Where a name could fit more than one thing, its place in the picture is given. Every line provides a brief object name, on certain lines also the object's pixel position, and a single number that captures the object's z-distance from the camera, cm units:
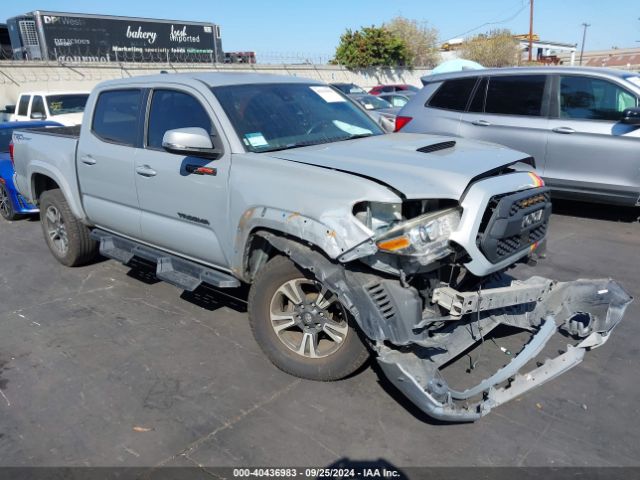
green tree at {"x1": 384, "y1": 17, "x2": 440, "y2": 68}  5259
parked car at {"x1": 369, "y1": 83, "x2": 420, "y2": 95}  2723
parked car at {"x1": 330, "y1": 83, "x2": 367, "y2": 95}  2117
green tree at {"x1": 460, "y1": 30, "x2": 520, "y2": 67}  5319
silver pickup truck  299
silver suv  649
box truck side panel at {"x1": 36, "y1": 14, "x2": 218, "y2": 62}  2916
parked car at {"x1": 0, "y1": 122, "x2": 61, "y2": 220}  798
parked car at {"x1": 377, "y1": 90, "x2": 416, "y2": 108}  1942
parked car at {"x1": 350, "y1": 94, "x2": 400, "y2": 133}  1701
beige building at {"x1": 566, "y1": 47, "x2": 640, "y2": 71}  6512
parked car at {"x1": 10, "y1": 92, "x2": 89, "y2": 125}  1314
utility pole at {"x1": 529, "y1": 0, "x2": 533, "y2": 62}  4660
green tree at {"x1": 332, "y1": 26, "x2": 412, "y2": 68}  3909
